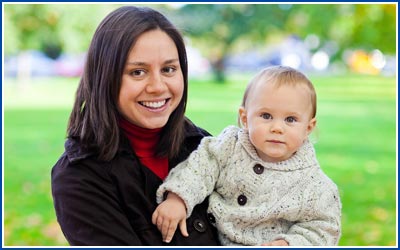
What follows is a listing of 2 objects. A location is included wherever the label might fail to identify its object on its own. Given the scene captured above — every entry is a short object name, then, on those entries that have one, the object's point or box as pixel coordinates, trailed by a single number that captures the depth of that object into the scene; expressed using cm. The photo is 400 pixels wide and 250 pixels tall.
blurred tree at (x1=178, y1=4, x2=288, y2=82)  2065
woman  225
